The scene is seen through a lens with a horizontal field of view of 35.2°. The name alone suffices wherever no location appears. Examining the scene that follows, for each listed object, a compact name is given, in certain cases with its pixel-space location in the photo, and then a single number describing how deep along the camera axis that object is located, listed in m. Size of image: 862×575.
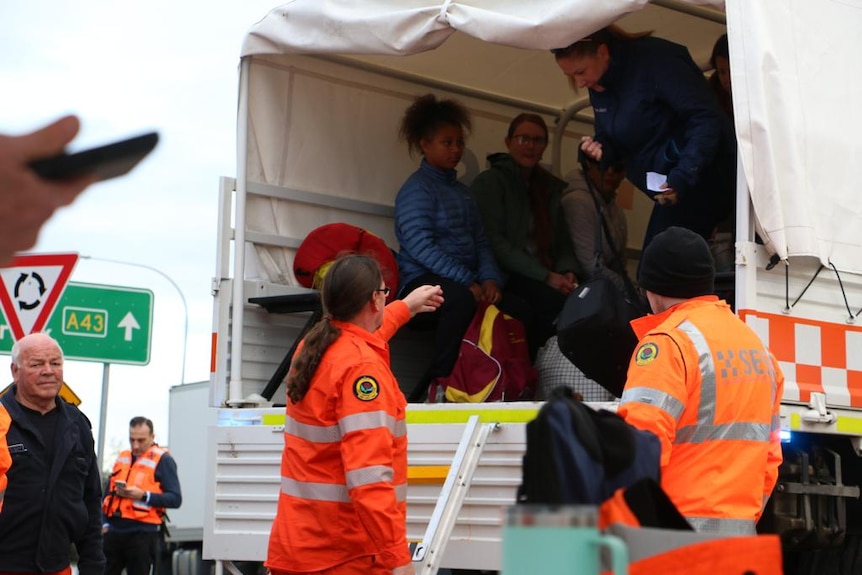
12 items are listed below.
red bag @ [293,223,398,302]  6.51
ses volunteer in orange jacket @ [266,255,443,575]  4.18
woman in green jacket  6.77
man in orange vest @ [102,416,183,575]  11.77
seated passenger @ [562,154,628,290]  7.04
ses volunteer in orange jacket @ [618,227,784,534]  3.66
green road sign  8.66
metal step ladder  5.09
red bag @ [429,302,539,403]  6.11
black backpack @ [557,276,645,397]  5.33
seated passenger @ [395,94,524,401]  6.35
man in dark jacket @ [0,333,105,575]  5.71
